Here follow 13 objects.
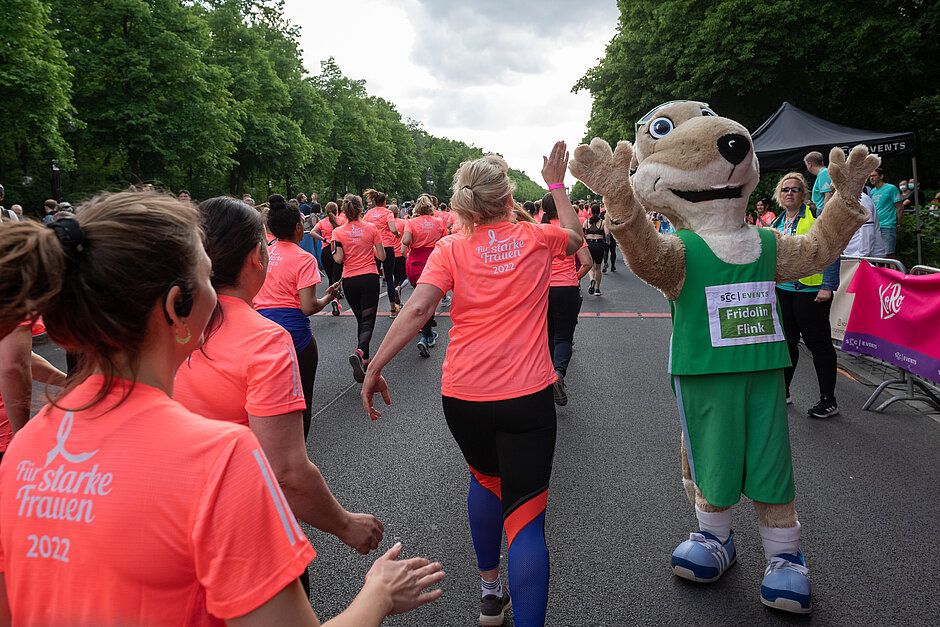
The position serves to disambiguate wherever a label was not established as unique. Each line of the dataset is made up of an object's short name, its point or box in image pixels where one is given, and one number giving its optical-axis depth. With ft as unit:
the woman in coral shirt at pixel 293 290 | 14.35
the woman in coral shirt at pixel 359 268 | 25.53
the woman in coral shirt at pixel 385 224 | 37.45
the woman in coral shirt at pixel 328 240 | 38.29
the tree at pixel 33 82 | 59.47
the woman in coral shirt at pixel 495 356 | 7.98
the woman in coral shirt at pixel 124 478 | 3.18
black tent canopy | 30.81
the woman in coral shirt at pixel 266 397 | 6.13
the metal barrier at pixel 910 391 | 18.20
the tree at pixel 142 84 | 76.64
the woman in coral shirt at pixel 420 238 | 32.17
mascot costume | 9.44
